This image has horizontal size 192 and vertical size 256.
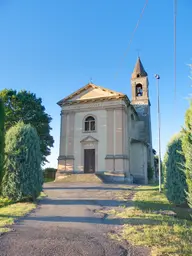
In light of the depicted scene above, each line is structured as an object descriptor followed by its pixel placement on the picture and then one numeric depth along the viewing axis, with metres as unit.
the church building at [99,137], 23.15
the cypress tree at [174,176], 8.62
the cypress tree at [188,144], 4.25
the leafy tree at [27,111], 24.00
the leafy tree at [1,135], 7.15
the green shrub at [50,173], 31.78
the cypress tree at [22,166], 9.04
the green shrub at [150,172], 28.05
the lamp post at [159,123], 15.55
